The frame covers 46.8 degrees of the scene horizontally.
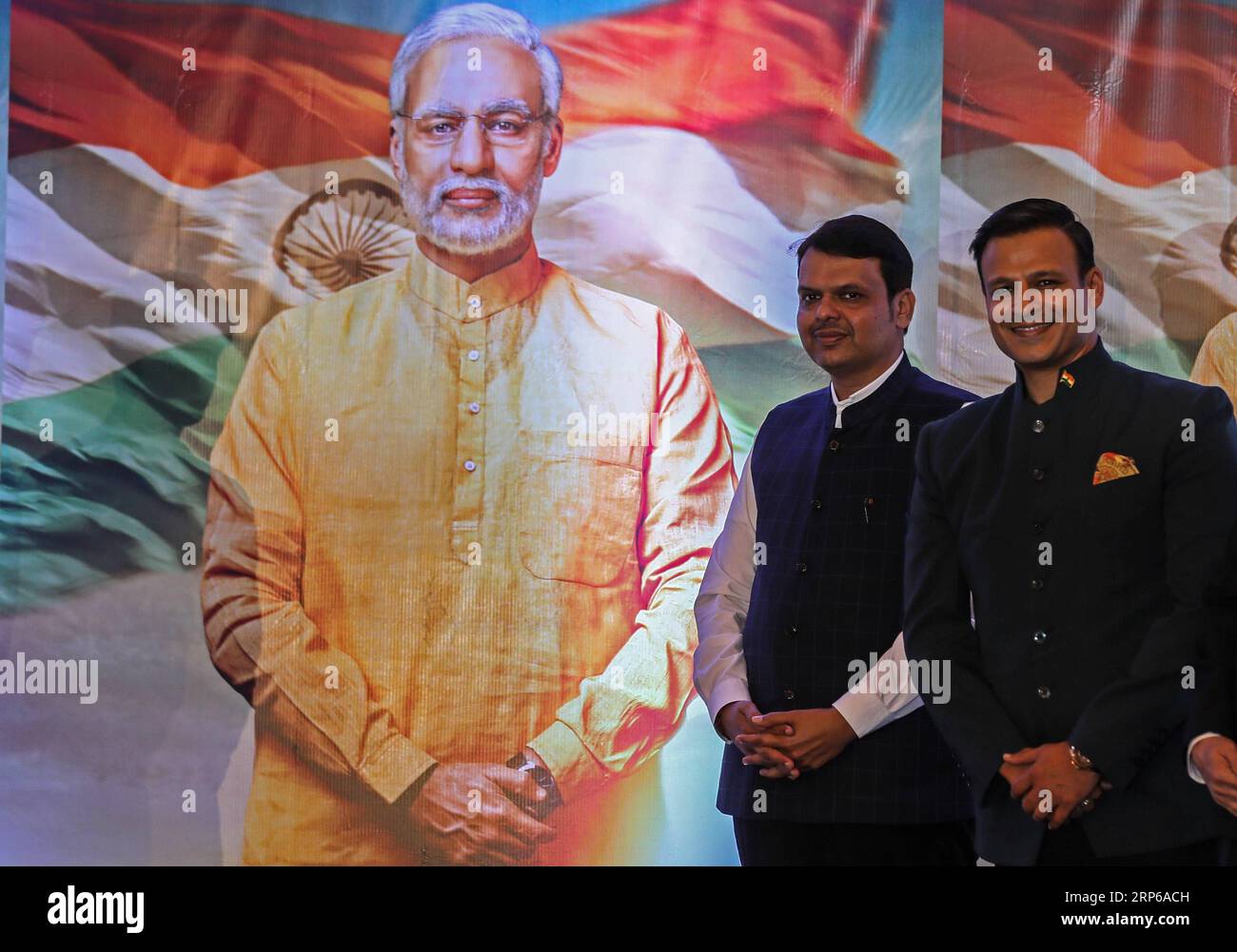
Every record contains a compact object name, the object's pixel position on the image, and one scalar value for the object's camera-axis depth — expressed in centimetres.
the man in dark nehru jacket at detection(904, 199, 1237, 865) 313
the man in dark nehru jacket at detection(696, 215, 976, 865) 358
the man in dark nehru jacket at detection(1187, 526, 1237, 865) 302
